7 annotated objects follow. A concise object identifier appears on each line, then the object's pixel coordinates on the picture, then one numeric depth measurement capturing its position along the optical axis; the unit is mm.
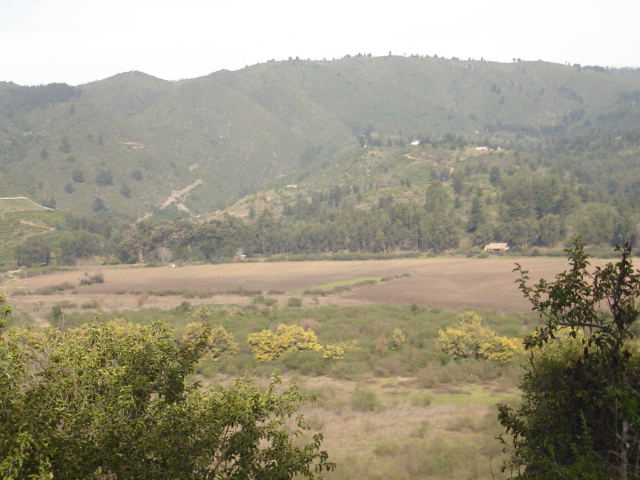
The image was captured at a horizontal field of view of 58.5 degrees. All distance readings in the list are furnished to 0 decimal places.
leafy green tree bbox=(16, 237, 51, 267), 133750
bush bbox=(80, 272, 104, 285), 117919
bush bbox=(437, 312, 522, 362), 46625
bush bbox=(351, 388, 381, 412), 37438
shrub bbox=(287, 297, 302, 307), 84250
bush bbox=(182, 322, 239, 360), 53862
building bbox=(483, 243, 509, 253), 138500
